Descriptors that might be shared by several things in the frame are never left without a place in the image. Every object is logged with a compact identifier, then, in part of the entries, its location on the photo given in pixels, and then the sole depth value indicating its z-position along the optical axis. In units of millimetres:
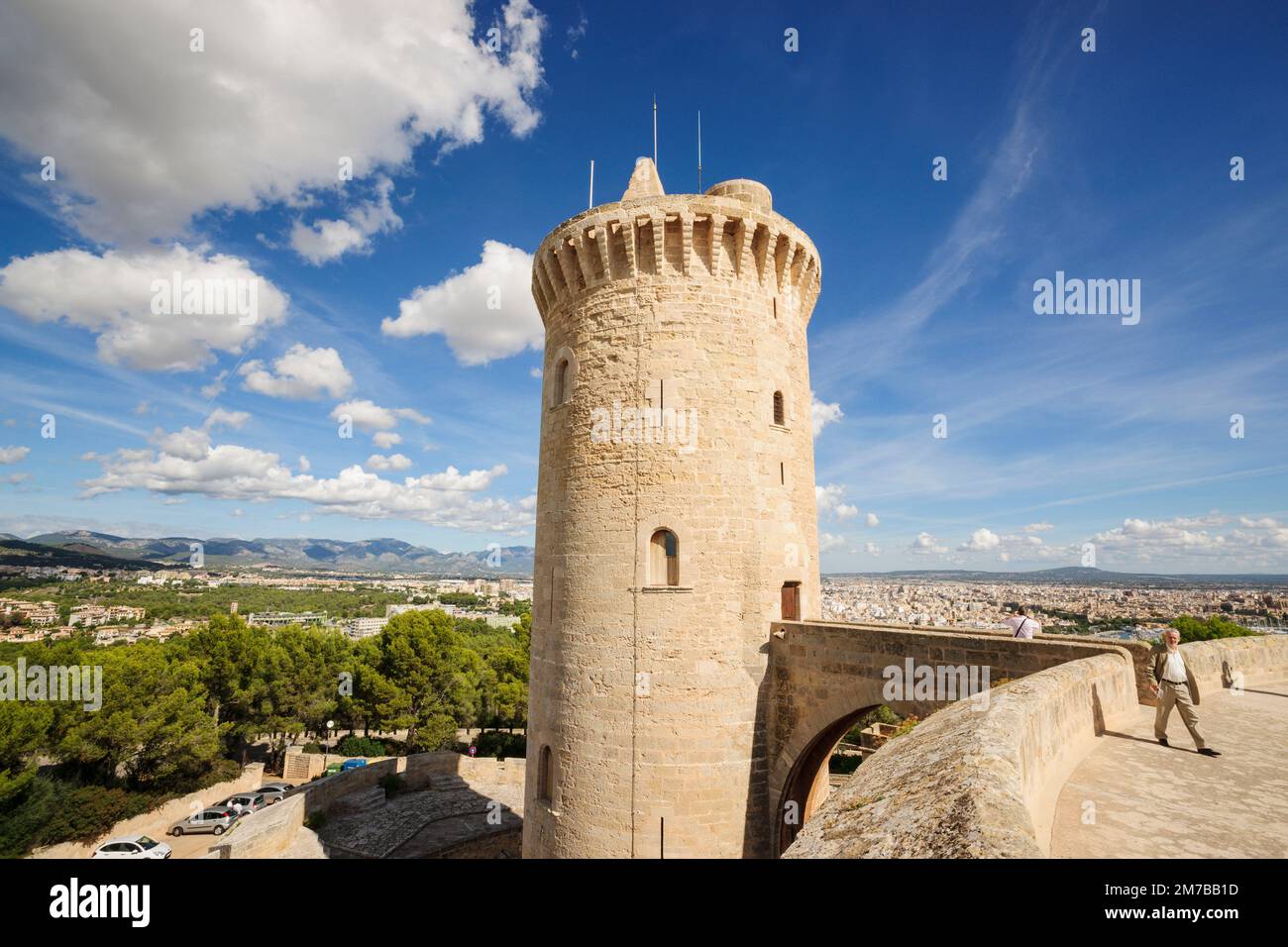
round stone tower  10836
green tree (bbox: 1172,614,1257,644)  32094
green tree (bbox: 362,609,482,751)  35094
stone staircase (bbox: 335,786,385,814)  26891
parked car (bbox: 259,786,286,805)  29512
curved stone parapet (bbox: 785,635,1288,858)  2754
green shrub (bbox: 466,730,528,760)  36928
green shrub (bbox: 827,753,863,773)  32906
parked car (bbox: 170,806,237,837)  26859
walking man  6512
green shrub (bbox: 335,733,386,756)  37562
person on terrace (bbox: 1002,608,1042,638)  9398
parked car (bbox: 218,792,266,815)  27891
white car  21547
